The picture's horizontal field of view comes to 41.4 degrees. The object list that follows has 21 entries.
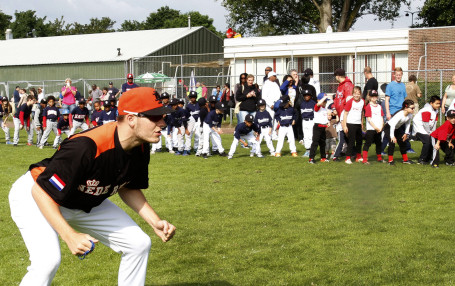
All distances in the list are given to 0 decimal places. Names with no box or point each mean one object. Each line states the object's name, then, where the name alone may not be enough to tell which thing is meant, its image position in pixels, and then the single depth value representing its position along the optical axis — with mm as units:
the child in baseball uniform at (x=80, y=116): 19188
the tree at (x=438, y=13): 37531
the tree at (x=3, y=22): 80188
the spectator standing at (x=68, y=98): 21672
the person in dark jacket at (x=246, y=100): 16578
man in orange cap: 3992
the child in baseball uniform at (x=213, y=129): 16297
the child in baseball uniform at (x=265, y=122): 16094
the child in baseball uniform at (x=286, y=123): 15555
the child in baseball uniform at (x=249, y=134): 15680
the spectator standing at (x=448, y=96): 14976
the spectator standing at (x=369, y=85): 15250
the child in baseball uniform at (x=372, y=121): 13656
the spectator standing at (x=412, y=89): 16381
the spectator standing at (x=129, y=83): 19686
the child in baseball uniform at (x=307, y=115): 15109
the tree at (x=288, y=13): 42459
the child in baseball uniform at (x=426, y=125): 13789
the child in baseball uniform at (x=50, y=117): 19312
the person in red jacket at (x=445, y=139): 13180
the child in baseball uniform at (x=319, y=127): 14148
